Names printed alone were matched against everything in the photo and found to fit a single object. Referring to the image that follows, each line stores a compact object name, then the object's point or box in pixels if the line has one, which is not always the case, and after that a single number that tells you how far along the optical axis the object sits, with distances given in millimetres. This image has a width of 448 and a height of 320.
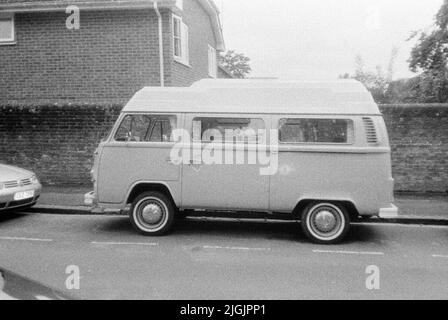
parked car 8508
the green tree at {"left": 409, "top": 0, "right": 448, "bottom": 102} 14330
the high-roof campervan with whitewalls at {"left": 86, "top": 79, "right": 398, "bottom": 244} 7223
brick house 13344
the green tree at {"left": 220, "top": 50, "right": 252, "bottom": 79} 40344
